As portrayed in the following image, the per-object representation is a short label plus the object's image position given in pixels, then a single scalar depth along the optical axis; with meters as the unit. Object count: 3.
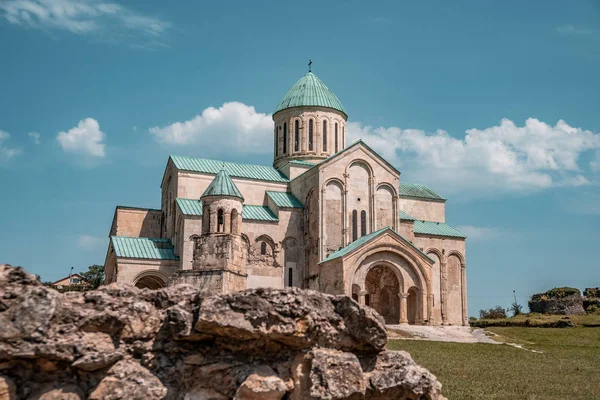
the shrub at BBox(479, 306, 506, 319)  48.64
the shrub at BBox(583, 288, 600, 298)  46.69
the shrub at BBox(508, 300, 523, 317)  50.82
